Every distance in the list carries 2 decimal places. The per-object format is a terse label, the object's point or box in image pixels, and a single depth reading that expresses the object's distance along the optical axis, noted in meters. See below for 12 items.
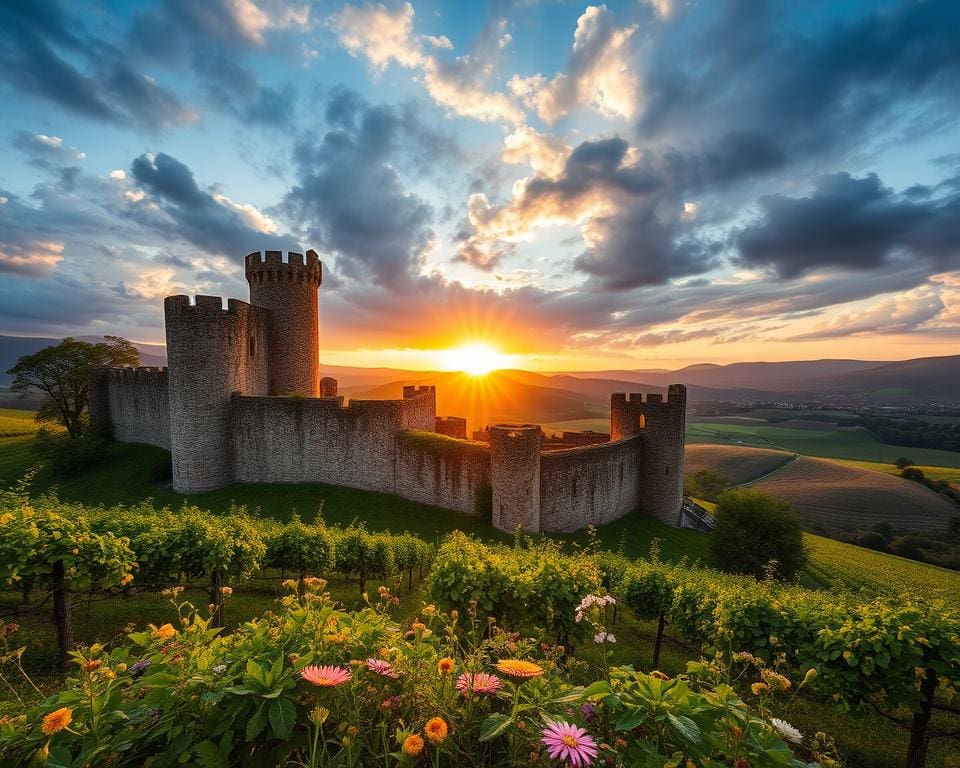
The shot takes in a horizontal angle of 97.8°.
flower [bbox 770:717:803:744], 1.90
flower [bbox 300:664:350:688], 2.05
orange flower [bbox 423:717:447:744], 1.72
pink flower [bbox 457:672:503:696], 2.16
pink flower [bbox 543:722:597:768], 1.83
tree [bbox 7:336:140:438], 36.16
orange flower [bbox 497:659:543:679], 2.20
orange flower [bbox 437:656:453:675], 2.24
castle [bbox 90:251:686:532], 22.55
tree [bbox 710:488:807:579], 23.86
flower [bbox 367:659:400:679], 2.28
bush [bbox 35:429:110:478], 30.05
